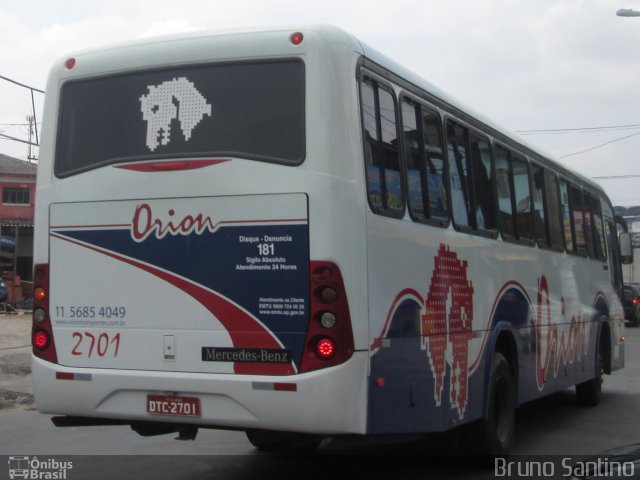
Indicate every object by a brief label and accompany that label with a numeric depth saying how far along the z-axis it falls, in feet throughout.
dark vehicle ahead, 108.27
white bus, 19.27
